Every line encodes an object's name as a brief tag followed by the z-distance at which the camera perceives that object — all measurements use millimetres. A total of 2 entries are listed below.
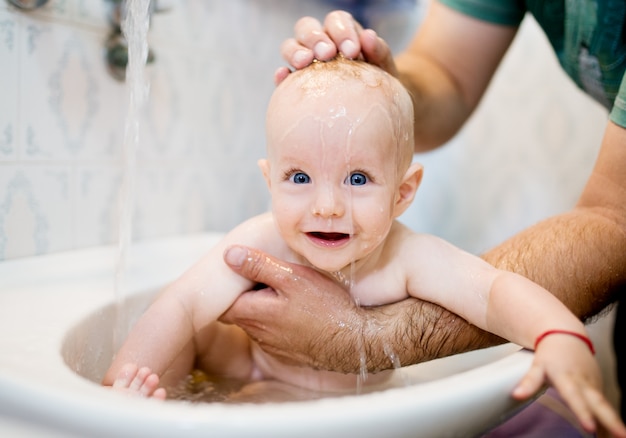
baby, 788
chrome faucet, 1221
